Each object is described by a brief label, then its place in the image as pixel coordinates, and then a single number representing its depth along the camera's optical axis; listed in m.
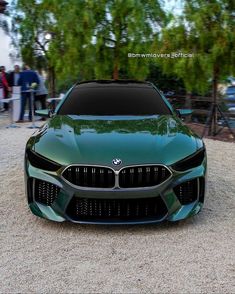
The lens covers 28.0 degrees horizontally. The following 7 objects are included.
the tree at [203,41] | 10.62
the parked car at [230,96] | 11.53
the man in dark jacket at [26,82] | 13.60
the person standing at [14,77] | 14.43
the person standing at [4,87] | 15.44
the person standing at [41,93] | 14.22
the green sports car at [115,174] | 4.18
